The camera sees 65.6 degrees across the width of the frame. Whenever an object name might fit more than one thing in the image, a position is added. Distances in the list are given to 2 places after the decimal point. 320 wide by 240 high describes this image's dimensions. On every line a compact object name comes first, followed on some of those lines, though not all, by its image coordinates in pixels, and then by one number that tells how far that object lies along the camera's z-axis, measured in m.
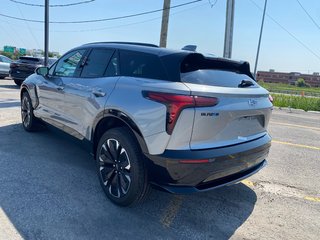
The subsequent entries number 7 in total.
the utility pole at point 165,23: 11.94
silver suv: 2.26
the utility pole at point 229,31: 12.77
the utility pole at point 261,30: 18.13
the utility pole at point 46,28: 14.48
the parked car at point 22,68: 11.06
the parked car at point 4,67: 14.06
